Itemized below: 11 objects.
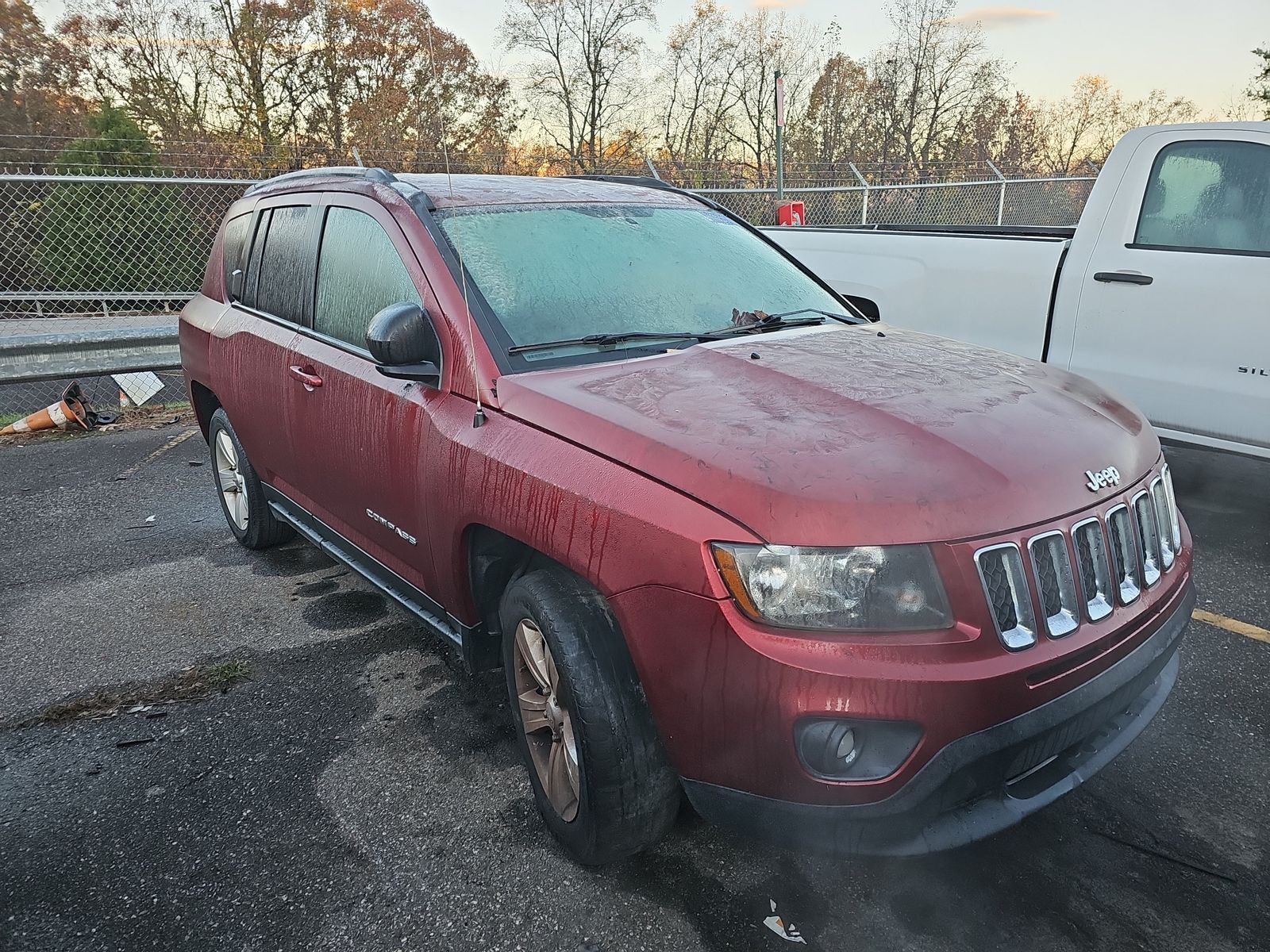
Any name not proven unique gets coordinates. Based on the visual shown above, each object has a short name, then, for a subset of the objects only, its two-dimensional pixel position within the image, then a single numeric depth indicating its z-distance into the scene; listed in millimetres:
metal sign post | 11984
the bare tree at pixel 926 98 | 31453
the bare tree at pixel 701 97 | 31844
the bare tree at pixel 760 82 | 31781
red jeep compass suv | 1858
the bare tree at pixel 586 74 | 29266
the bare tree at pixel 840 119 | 30266
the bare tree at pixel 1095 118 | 32031
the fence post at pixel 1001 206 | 15492
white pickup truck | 4391
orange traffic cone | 7605
